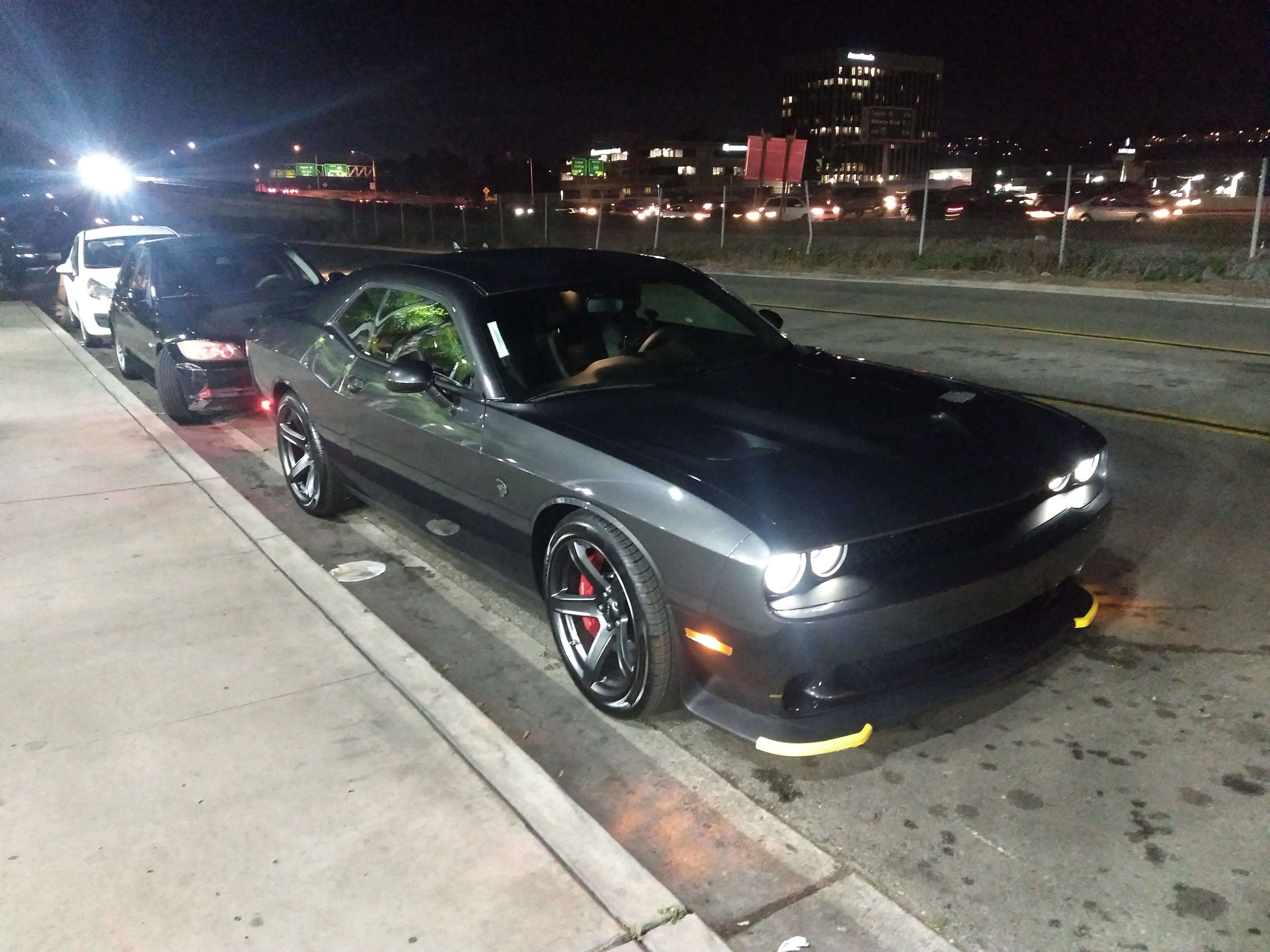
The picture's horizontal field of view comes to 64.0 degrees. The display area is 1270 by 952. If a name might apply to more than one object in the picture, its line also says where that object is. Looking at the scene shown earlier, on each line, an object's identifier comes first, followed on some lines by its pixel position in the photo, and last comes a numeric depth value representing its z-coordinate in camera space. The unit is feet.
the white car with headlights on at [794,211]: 132.05
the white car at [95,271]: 38.37
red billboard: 91.71
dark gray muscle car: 9.71
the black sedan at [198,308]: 25.71
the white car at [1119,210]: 101.91
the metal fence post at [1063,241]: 62.39
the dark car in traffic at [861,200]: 143.23
